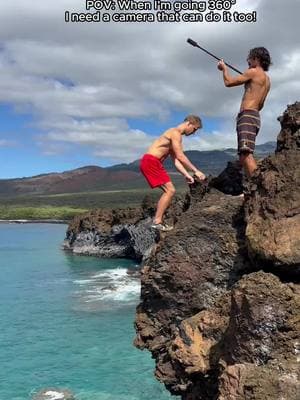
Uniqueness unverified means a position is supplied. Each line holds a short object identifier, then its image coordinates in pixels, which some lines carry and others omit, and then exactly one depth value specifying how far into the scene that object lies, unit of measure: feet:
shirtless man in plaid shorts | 34.01
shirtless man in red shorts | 39.75
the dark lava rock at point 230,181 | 40.88
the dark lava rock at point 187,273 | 32.30
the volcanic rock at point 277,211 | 26.35
